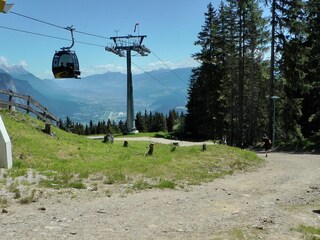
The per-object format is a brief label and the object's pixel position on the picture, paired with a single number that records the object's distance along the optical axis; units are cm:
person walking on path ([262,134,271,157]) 3117
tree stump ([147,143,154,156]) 2041
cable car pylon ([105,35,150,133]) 5612
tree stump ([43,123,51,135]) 2377
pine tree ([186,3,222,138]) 5000
